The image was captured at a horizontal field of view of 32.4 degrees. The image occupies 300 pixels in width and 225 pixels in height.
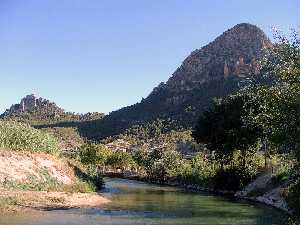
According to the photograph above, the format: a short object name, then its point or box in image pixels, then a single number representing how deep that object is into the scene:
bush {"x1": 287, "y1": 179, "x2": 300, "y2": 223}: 26.29
